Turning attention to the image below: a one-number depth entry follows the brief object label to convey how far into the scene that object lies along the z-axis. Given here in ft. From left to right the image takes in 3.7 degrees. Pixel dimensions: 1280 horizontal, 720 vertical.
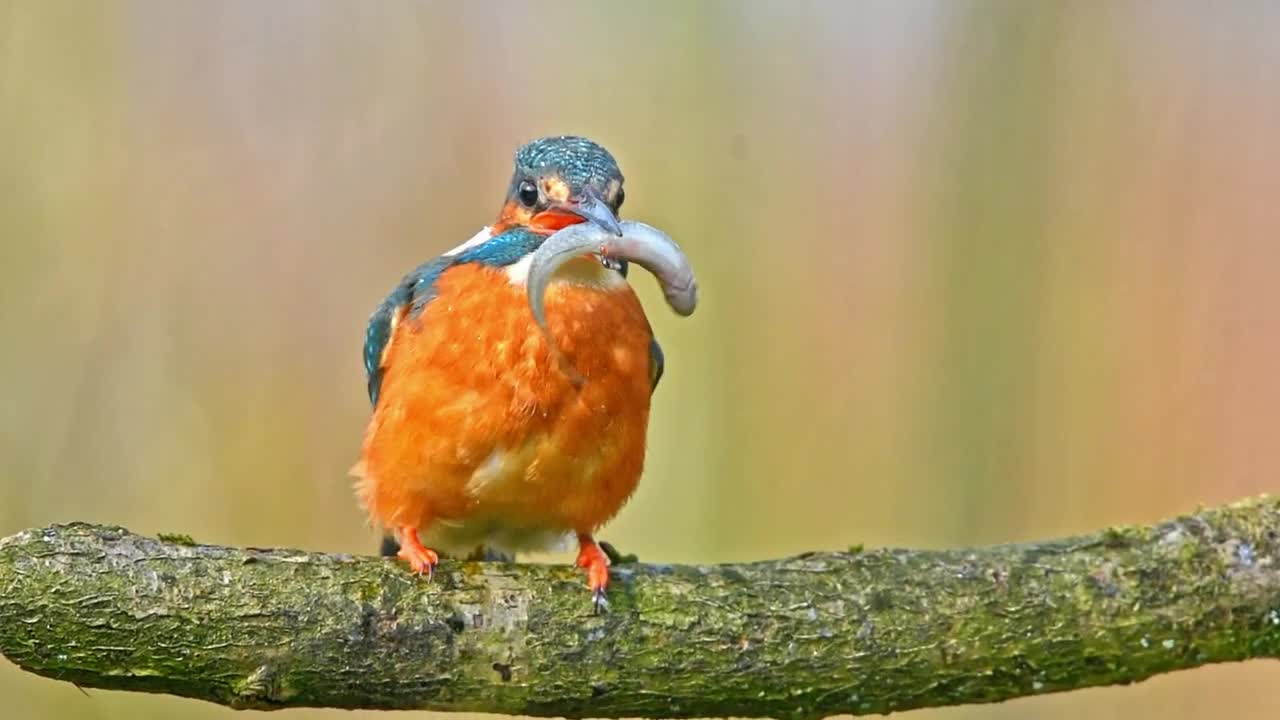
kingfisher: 18.01
